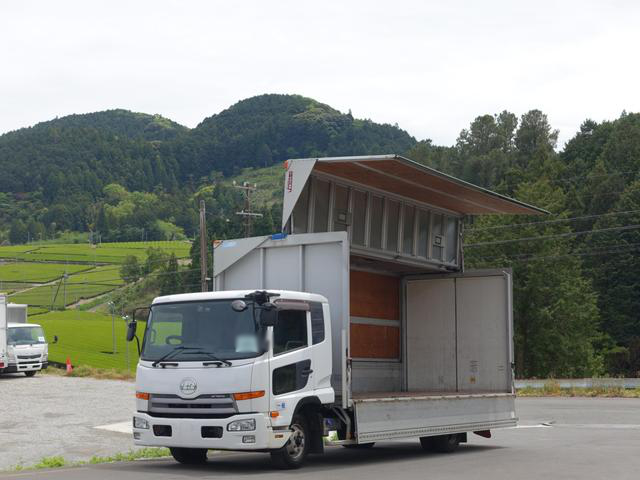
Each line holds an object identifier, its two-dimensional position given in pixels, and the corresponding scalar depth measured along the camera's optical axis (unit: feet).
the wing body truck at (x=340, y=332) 43.04
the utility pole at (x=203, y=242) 152.16
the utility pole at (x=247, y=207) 163.02
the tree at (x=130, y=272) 411.54
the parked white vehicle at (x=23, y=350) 124.67
